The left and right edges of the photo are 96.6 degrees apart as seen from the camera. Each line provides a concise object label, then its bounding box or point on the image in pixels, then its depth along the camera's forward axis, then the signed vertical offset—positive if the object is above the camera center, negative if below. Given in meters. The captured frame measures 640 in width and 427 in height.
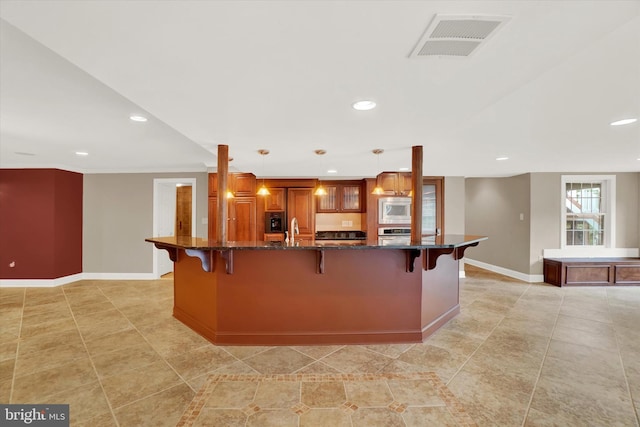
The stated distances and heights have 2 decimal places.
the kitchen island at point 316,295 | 2.99 -0.88
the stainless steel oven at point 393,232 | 6.04 -0.40
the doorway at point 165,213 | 5.93 -0.04
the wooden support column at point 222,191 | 3.24 +0.24
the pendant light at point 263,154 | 3.78 +0.80
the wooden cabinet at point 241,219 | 5.62 -0.14
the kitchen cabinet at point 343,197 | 6.29 +0.35
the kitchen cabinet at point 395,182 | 5.95 +0.65
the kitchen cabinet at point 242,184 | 5.70 +0.56
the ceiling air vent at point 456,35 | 1.24 +0.84
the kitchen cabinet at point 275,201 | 5.95 +0.23
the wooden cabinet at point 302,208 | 6.01 +0.09
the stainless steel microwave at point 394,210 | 6.06 +0.07
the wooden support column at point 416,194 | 3.28 +0.23
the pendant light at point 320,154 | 3.83 +0.82
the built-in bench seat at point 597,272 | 5.40 -1.09
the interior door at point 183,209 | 7.50 +0.06
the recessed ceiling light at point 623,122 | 2.80 +0.93
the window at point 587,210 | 5.86 +0.10
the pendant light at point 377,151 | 3.73 +0.83
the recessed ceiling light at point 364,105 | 2.19 +0.85
